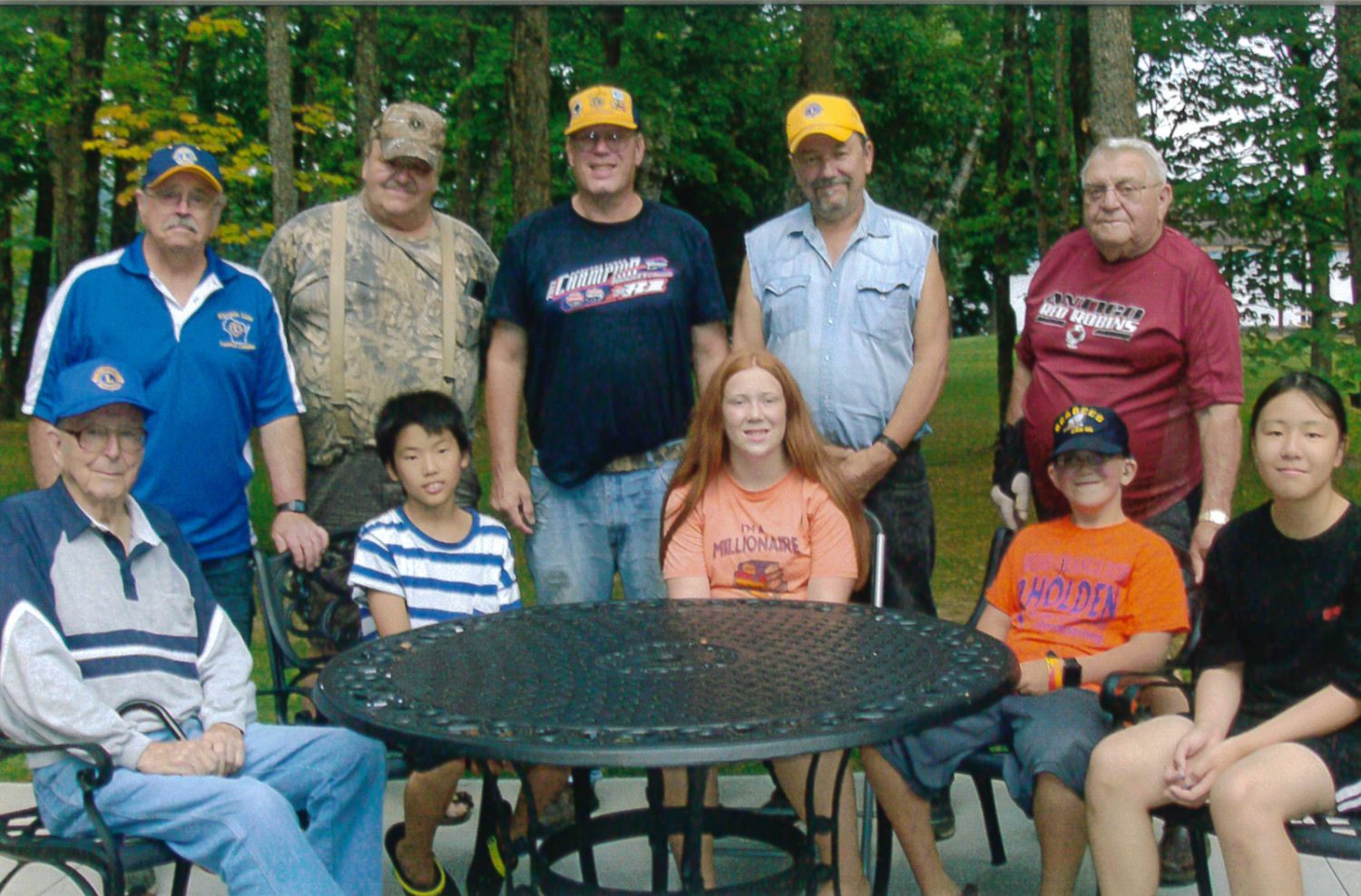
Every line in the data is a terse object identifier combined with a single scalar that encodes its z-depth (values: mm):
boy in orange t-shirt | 2957
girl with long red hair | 3381
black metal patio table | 2166
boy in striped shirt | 3381
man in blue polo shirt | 3471
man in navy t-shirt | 3803
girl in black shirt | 2627
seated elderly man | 2621
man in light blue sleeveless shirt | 3799
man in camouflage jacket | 3859
